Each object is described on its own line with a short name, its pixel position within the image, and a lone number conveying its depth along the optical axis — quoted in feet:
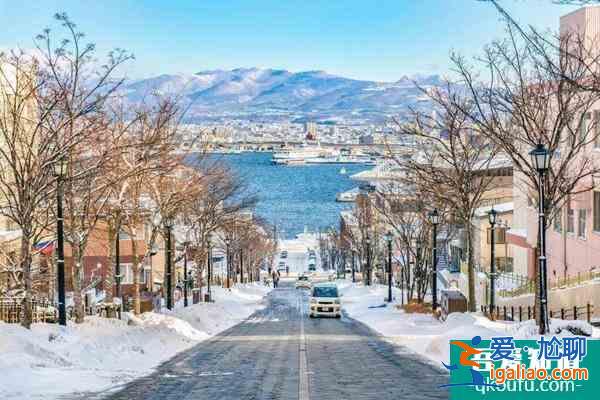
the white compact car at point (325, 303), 149.48
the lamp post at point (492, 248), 102.44
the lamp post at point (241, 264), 288.04
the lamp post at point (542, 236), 63.16
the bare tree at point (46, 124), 71.00
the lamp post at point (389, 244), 159.08
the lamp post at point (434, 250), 112.16
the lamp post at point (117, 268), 101.23
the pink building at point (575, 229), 115.55
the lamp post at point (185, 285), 154.61
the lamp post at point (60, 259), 72.54
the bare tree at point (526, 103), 79.87
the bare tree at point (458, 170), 100.37
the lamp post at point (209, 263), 176.79
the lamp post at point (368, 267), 216.27
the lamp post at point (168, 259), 123.13
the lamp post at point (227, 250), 228.63
